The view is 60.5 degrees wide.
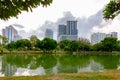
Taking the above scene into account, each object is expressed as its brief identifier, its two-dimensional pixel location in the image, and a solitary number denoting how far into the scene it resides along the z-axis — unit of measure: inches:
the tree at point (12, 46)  1700.6
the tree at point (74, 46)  1786.1
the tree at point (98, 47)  1817.7
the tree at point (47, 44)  1657.9
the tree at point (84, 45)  1883.0
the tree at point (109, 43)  1757.3
